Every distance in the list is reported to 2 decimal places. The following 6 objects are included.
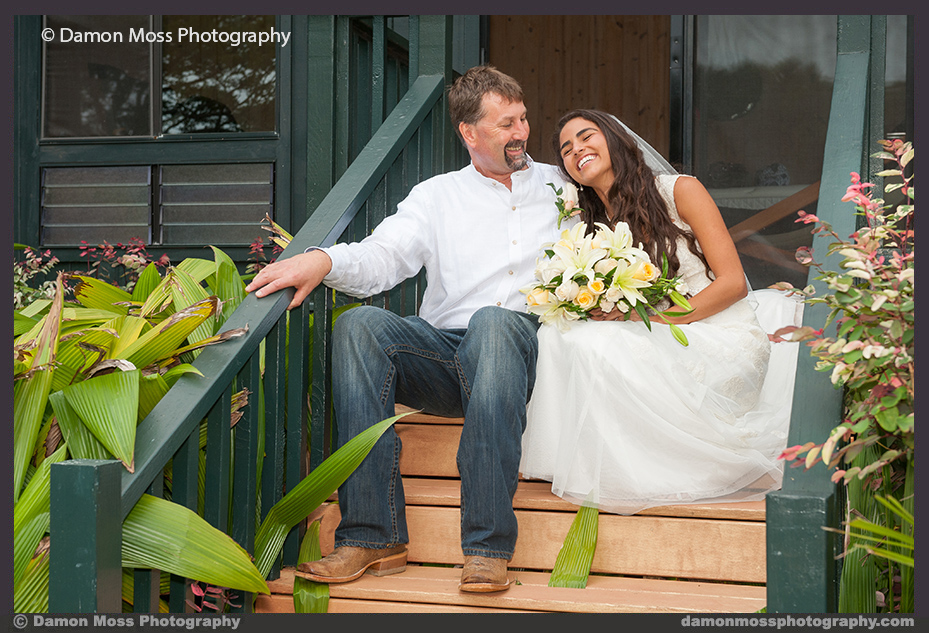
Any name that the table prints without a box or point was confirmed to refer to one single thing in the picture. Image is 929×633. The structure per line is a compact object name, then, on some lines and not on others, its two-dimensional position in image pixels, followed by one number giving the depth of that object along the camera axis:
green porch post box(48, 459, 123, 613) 1.61
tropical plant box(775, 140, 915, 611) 1.44
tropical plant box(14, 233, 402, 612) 1.75
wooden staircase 1.90
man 2.03
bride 2.11
